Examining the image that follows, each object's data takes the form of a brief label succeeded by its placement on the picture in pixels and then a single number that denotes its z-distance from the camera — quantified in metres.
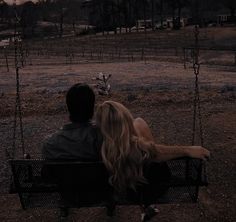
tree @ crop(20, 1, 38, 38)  79.79
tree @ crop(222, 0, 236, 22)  74.55
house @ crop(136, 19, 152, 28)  80.94
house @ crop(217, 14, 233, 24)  71.81
